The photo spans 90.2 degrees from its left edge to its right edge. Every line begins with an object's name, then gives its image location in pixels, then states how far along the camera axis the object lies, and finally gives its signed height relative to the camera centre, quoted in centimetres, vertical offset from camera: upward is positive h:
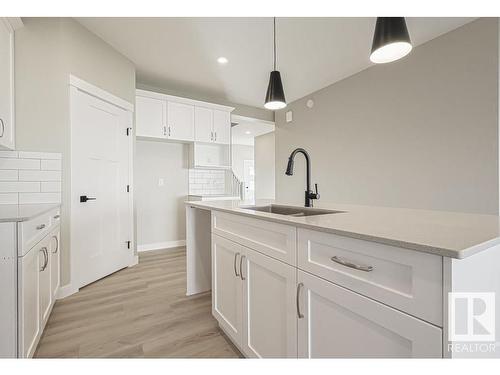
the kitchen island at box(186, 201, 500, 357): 60 -31
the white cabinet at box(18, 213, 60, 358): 123 -61
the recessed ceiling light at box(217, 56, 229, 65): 307 +157
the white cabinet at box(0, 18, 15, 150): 183 +78
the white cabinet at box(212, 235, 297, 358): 106 -58
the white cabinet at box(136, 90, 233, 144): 342 +100
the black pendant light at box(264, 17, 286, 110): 193 +73
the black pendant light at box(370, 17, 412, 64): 115 +70
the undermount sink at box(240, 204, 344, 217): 155 -16
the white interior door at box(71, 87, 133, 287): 238 -2
